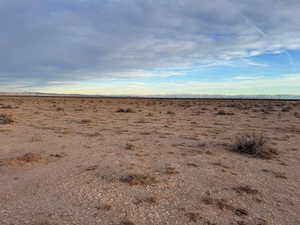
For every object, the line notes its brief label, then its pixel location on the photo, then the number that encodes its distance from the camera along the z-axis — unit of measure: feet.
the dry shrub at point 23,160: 23.56
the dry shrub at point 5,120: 54.02
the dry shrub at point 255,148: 28.43
